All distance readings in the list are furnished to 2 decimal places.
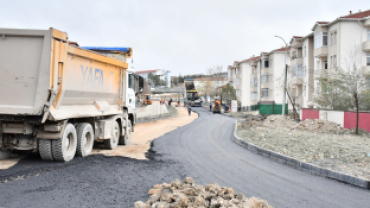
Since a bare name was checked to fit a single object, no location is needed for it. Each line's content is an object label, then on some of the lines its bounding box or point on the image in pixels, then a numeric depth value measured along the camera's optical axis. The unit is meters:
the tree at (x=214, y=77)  86.43
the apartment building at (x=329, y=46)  31.73
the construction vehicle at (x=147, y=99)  49.24
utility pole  30.82
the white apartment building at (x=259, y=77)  52.94
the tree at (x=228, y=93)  66.45
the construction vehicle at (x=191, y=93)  69.56
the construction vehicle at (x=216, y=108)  52.06
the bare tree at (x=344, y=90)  19.22
